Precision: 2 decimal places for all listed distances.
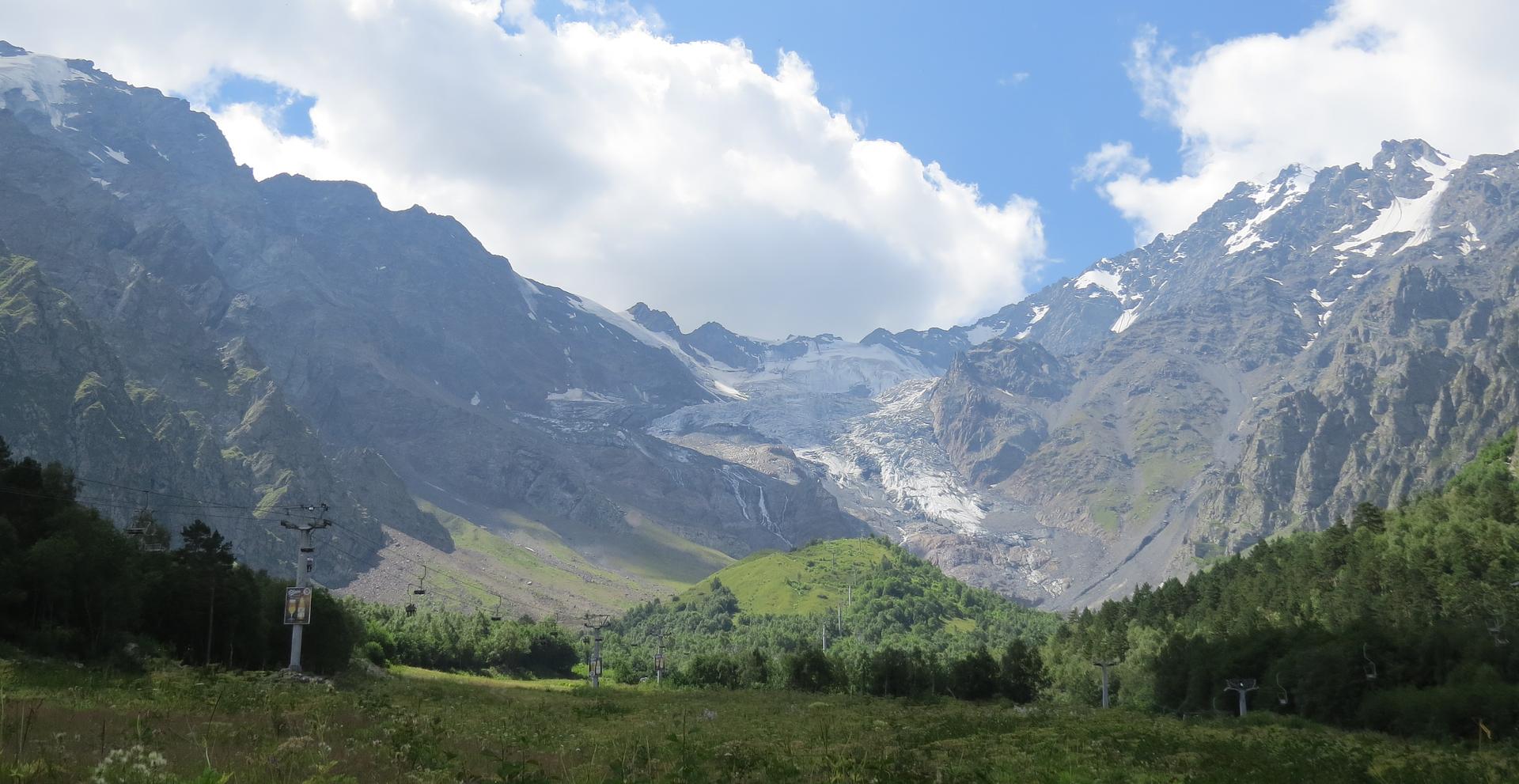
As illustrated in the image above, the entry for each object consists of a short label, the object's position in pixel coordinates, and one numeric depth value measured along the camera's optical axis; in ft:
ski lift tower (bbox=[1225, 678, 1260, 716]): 327.06
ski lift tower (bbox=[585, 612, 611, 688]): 457.68
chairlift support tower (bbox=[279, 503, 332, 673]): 256.93
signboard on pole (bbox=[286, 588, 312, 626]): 256.52
